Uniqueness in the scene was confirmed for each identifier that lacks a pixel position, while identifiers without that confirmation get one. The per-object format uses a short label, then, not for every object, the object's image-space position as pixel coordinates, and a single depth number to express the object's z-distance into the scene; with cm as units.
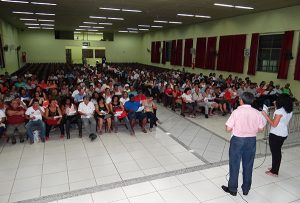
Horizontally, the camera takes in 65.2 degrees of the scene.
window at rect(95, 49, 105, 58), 2885
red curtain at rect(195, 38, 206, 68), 1628
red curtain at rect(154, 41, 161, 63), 2361
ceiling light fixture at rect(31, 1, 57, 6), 1063
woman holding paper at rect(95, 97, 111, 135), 656
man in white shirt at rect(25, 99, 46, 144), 580
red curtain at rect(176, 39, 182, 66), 1936
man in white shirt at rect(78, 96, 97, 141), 629
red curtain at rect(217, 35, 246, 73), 1309
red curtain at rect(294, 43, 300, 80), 989
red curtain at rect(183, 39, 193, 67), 1789
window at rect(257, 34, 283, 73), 1122
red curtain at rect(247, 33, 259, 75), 1208
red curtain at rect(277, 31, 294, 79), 1024
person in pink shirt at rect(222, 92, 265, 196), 332
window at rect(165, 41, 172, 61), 2162
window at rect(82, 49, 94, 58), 2848
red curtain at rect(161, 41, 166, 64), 2235
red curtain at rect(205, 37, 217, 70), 1520
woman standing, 389
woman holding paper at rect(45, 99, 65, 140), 604
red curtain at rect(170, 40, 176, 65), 2021
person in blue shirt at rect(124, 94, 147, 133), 679
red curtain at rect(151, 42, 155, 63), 2486
